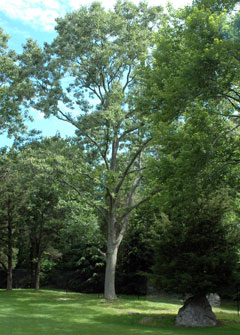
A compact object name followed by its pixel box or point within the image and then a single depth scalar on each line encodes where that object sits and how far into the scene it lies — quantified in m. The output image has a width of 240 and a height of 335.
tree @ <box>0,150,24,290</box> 34.62
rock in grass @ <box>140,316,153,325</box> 15.91
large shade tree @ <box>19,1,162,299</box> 23.52
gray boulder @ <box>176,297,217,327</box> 15.49
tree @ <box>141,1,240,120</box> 12.39
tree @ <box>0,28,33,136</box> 23.26
